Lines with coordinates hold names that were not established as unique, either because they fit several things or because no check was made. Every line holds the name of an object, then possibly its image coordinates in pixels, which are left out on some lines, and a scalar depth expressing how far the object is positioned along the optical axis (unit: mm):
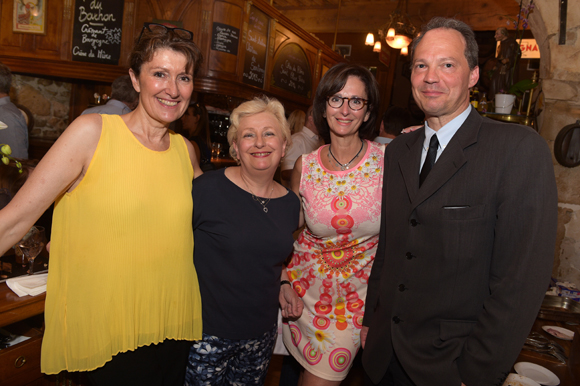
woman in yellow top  1281
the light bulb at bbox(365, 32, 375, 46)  7393
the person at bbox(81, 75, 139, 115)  3447
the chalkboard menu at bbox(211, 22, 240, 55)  5141
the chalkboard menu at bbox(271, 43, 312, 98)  6584
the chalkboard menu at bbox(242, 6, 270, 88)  5645
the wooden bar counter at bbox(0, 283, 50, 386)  1484
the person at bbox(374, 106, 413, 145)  4129
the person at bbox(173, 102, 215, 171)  4465
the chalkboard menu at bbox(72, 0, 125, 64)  5363
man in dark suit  1120
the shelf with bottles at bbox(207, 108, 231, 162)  5691
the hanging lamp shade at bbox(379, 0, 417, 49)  6043
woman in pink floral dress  1848
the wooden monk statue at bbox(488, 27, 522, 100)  3031
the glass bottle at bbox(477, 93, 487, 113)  3051
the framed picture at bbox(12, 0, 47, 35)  5363
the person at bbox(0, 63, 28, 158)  3155
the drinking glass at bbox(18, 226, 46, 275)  1712
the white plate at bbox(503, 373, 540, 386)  1615
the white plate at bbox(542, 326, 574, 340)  2094
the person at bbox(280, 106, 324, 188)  4258
